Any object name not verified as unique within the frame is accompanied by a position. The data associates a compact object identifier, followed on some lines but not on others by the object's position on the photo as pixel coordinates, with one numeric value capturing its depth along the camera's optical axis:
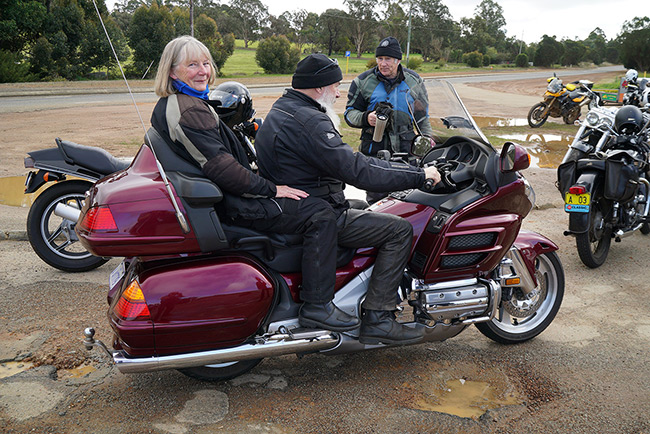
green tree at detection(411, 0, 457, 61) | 73.19
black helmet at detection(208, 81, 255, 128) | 4.44
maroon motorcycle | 2.77
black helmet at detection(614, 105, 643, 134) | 5.57
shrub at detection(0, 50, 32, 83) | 24.97
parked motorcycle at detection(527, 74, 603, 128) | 15.65
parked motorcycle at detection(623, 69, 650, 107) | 7.18
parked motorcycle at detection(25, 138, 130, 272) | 4.80
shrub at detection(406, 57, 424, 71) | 46.22
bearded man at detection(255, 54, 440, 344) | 2.96
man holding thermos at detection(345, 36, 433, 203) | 4.89
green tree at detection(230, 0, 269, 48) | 68.44
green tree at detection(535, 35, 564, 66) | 68.81
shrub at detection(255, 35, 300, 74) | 38.91
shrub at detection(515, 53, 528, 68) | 66.44
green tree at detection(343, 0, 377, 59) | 68.81
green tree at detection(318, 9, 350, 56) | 66.69
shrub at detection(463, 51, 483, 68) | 64.88
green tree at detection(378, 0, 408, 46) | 69.62
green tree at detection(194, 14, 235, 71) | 33.69
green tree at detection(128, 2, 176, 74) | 27.52
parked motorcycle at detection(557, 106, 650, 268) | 5.24
